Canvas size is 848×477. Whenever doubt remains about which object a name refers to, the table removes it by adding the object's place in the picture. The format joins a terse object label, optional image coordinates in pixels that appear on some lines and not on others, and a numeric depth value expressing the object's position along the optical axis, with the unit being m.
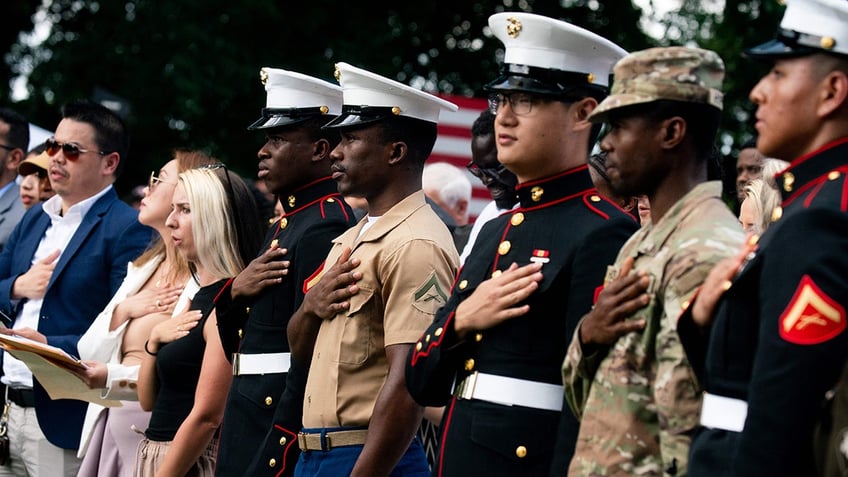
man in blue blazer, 14.76
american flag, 21.10
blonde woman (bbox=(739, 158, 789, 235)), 9.59
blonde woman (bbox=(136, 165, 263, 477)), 11.50
